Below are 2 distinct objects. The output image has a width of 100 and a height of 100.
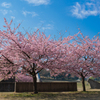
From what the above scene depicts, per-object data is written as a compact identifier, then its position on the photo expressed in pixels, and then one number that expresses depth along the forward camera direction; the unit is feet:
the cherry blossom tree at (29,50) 42.14
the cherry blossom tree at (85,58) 56.58
